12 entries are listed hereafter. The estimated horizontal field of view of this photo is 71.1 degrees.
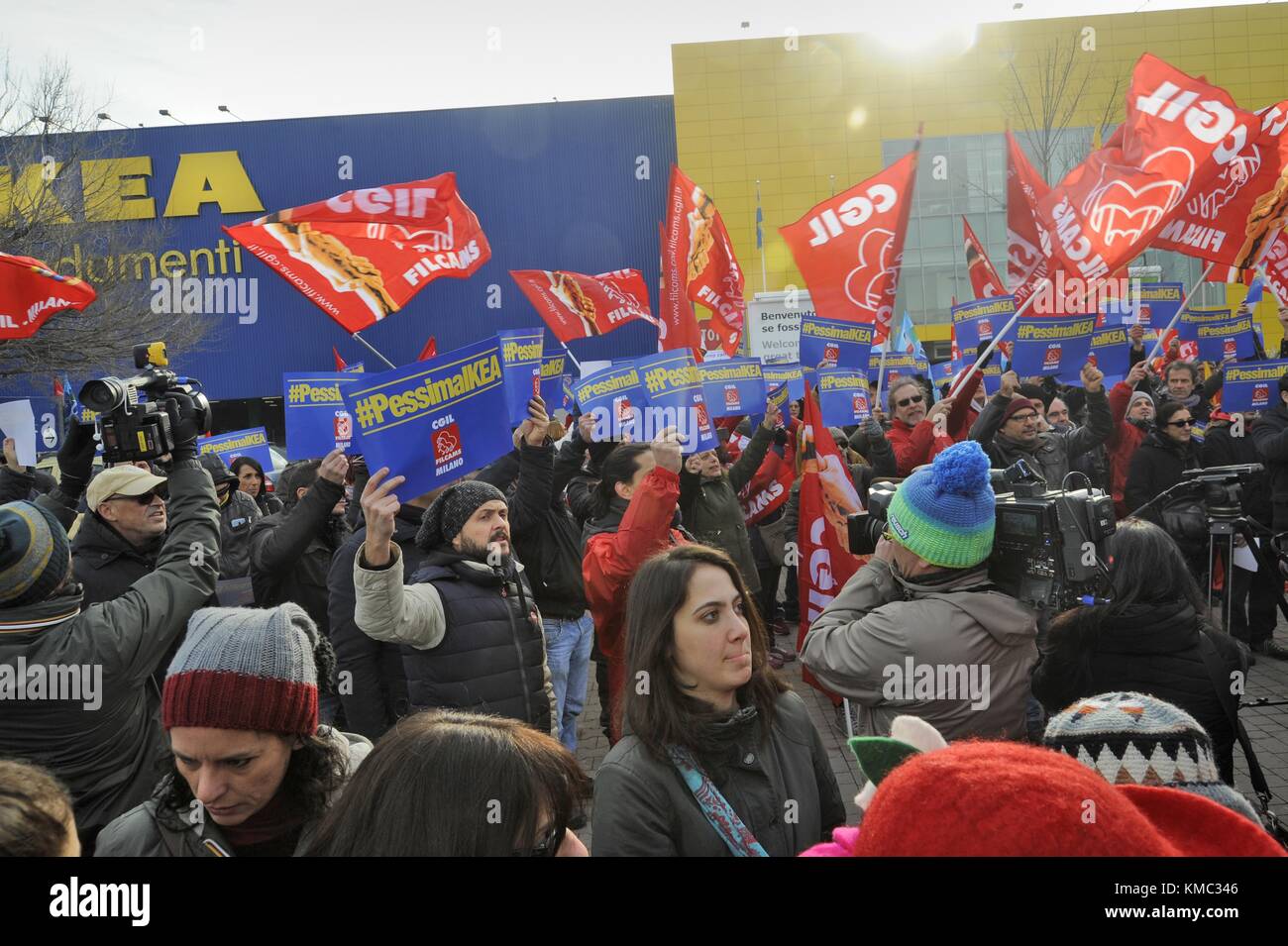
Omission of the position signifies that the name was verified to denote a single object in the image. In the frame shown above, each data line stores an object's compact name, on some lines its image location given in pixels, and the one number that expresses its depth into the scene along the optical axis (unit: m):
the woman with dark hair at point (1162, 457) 6.80
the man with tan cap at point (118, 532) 3.26
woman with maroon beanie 1.72
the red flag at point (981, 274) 11.54
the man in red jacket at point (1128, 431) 8.07
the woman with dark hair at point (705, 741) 1.89
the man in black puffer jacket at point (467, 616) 3.06
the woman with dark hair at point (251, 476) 6.91
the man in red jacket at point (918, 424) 6.09
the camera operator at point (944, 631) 2.33
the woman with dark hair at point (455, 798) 1.32
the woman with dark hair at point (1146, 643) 2.81
